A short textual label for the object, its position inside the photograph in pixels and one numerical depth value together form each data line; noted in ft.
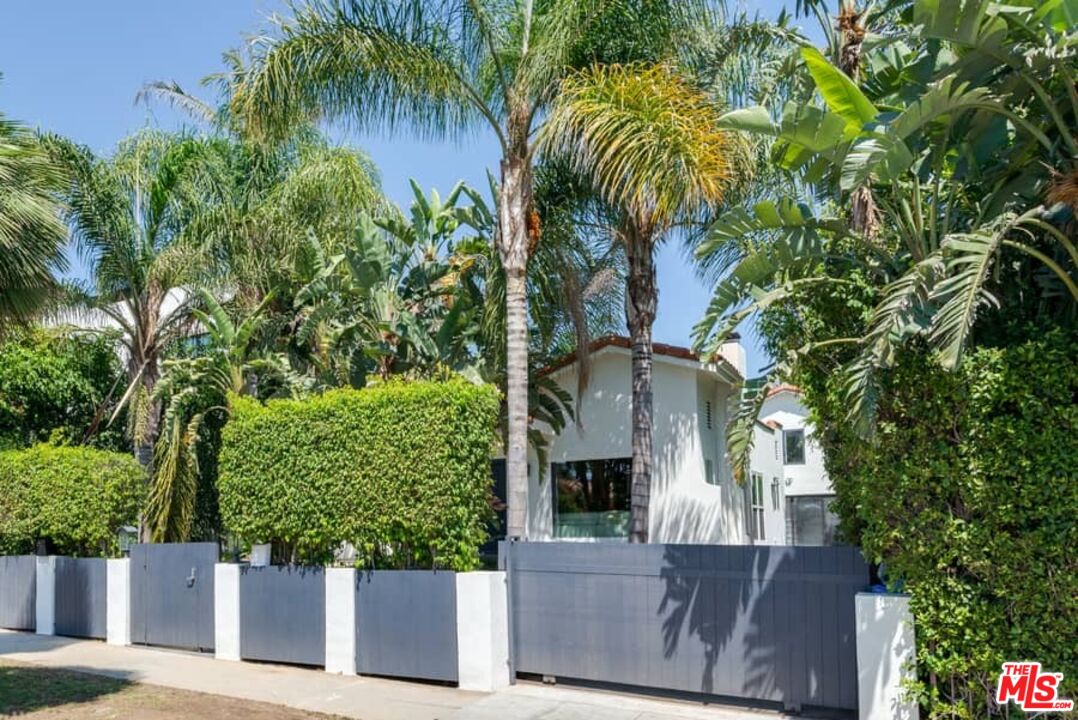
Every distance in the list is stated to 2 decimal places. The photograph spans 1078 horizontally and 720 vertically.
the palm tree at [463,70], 39.55
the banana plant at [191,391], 51.60
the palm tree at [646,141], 34.83
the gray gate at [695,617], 30.14
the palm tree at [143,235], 54.80
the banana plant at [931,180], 23.65
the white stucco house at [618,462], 57.31
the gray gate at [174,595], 46.42
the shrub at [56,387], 71.46
